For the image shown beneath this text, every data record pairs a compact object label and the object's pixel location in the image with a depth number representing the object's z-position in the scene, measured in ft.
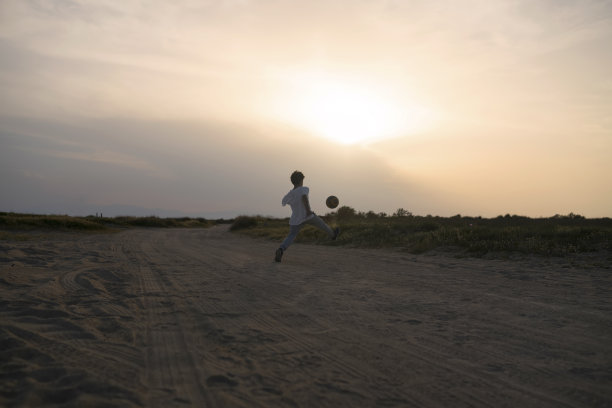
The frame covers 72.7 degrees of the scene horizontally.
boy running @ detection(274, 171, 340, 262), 31.55
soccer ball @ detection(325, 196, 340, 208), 37.93
